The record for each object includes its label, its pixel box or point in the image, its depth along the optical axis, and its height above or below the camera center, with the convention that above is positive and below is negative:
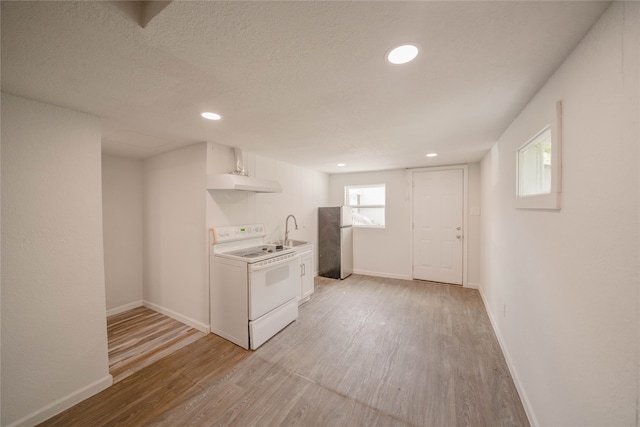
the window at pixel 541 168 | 1.20 +0.27
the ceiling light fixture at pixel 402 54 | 1.08 +0.81
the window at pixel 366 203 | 4.96 +0.15
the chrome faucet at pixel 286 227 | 3.88 -0.31
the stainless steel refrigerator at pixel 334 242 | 4.58 -0.69
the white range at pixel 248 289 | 2.39 -0.94
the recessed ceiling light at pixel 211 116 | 1.90 +0.85
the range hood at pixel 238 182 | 2.56 +0.36
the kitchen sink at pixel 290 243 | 3.75 -0.58
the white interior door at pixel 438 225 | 4.17 -0.32
